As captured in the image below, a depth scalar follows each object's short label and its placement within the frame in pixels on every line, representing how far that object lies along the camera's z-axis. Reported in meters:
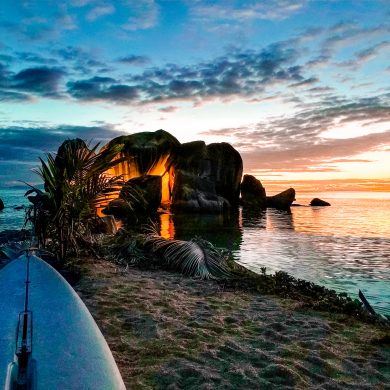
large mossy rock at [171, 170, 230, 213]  43.06
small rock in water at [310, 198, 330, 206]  62.21
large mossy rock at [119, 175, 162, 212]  39.71
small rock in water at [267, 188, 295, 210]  53.16
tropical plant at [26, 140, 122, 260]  8.23
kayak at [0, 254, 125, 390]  2.53
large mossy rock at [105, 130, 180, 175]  46.97
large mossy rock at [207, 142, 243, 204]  56.28
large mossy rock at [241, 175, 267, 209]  55.84
